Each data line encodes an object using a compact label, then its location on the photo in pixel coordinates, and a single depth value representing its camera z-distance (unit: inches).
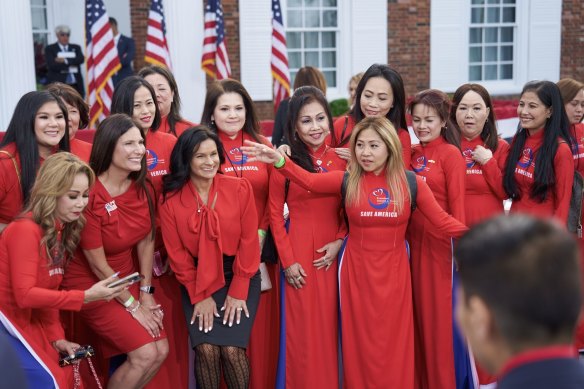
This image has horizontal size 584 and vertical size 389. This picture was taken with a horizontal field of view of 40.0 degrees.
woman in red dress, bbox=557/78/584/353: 227.9
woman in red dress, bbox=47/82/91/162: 188.2
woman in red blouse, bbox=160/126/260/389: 171.5
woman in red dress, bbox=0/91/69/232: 163.9
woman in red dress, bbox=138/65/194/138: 207.5
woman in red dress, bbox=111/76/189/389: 185.8
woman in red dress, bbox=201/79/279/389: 188.5
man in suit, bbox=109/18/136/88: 521.3
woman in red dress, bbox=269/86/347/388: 183.5
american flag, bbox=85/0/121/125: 436.5
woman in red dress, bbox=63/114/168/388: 167.0
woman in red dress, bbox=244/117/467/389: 175.2
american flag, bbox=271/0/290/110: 470.0
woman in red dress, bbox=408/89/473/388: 187.9
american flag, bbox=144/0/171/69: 462.3
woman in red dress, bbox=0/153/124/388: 145.7
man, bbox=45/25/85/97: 515.5
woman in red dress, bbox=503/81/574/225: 191.2
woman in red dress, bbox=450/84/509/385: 195.5
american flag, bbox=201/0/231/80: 481.1
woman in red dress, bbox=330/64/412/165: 191.2
